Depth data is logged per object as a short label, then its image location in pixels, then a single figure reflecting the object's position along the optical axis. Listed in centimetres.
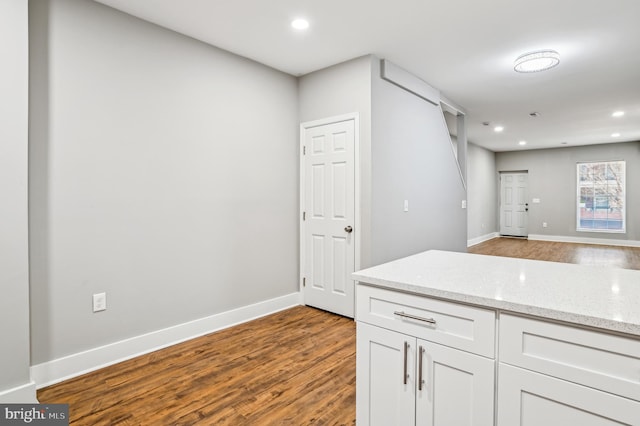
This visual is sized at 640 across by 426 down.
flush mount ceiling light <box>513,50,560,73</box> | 337
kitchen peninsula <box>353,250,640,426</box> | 103
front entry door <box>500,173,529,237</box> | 1011
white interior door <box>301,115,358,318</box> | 357
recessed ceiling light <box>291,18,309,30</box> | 278
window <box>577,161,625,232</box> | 873
